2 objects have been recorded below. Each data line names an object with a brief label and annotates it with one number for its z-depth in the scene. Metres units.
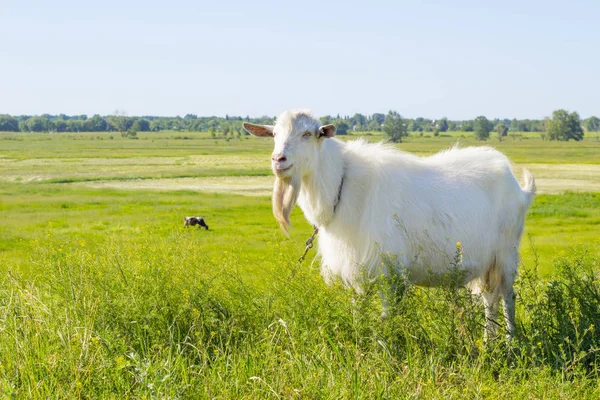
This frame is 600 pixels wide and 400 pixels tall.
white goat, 6.66
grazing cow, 27.06
